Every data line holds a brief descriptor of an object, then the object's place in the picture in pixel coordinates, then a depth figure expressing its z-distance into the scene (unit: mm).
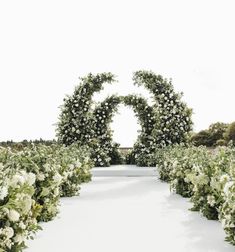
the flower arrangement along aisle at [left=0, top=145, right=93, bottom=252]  5008
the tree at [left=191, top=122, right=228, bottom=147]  31391
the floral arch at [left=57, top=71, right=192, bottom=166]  19938
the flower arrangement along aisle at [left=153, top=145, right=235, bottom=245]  5844
